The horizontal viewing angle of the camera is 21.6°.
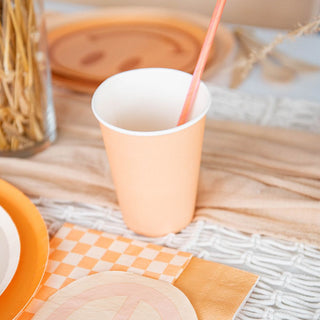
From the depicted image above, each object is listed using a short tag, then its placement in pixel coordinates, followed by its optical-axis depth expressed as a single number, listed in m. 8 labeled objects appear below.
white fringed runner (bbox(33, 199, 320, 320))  0.56
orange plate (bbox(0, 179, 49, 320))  0.54
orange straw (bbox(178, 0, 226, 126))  0.53
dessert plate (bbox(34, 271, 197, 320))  0.54
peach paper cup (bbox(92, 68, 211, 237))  0.56
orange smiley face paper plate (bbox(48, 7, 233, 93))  0.79
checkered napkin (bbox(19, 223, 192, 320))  0.57
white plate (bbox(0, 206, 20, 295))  0.56
